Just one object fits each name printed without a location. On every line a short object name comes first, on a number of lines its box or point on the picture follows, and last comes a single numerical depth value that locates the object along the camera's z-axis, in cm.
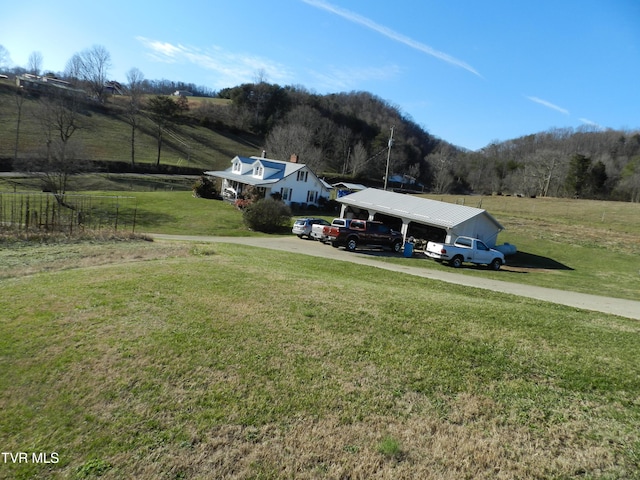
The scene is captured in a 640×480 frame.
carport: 2865
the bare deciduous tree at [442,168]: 10262
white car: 3147
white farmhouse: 4744
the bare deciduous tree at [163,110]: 8412
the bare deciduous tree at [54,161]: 3366
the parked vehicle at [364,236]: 2655
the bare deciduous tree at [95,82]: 9550
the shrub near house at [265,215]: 3428
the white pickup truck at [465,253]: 2425
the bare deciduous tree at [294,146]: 7475
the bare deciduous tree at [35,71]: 10002
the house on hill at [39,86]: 8358
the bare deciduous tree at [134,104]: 8475
